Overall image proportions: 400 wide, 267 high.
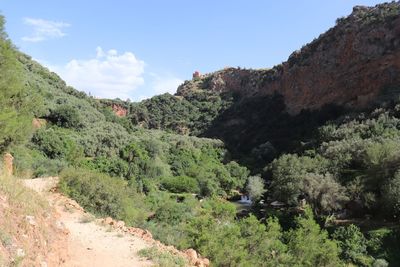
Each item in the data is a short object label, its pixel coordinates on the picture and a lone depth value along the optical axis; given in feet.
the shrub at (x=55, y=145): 133.39
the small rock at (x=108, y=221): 40.42
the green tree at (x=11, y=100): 53.01
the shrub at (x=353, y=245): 85.20
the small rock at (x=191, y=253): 35.57
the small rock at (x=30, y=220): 26.35
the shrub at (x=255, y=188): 157.75
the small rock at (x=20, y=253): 22.93
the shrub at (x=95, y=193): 52.34
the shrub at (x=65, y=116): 163.20
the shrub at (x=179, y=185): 163.42
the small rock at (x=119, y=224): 39.76
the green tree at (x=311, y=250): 71.61
